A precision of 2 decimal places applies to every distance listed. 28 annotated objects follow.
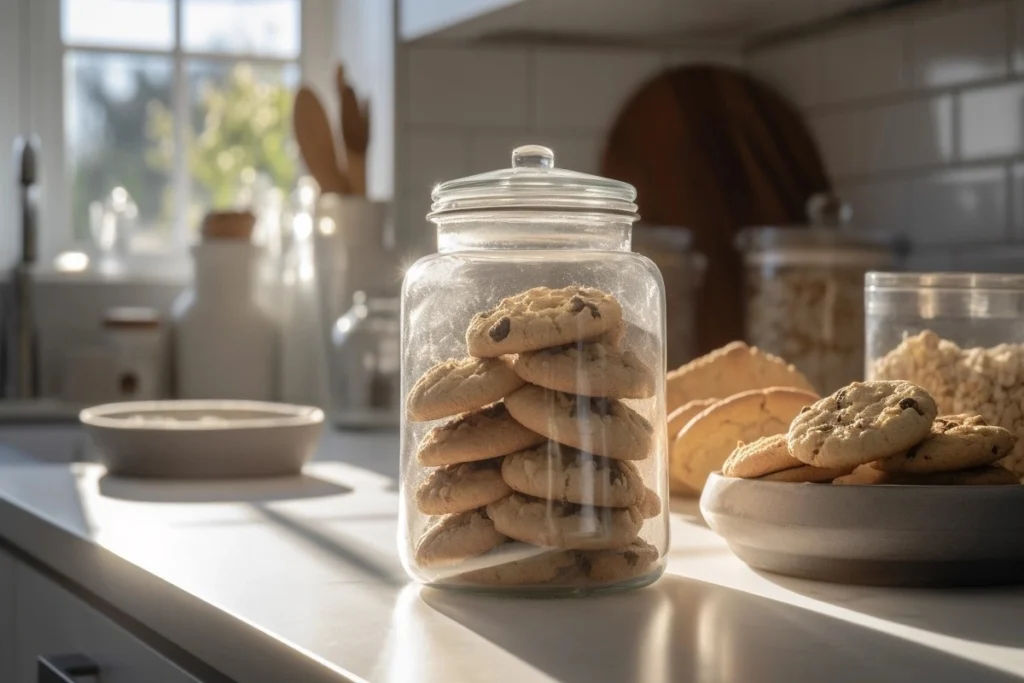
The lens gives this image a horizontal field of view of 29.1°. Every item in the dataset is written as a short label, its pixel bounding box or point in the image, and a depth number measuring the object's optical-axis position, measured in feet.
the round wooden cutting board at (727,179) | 7.84
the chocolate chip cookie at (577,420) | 3.25
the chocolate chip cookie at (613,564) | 3.31
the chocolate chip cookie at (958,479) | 3.38
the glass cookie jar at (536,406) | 3.26
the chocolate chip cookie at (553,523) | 3.25
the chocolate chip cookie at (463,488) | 3.27
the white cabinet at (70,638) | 3.60
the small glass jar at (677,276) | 6.88
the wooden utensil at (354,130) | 7.90
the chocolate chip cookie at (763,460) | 3.45
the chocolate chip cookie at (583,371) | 3.25
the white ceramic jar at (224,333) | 8.45
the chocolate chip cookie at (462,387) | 3.27
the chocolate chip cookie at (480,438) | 3.26
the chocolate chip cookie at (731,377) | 4.68
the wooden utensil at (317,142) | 7.99
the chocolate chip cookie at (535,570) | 3.28
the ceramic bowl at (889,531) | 3.28
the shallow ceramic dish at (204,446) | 4.92
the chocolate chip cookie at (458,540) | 3.28
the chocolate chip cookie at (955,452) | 3.36
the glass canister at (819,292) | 6.35
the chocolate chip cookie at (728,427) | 4.15
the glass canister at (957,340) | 3.91
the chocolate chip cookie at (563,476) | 3.24
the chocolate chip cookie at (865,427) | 3.30
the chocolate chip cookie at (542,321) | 3.25
